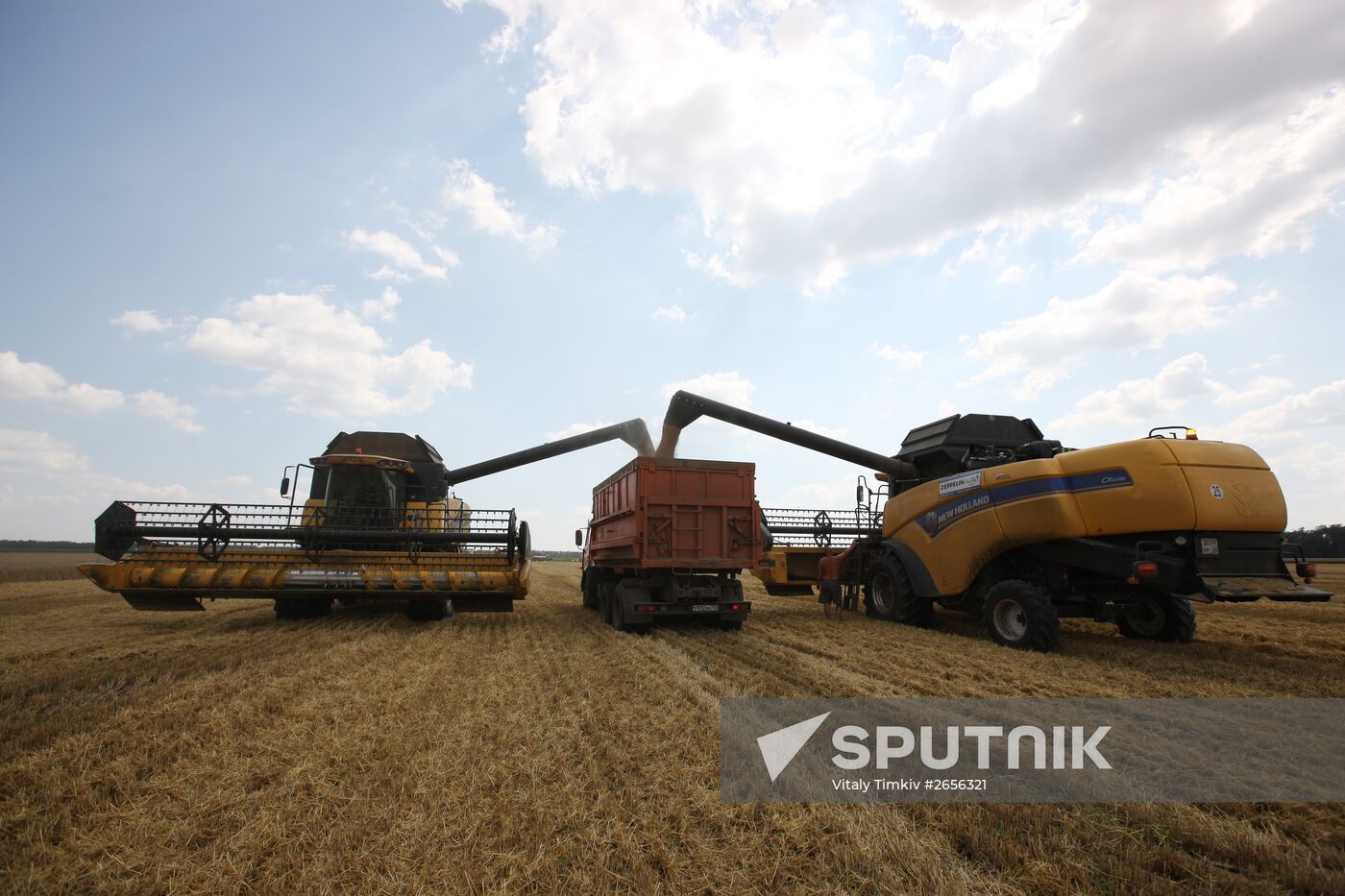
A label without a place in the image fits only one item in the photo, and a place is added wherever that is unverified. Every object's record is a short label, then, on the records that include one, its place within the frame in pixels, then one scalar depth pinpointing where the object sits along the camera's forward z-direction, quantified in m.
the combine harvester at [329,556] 9.88
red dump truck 10.07
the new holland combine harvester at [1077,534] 7.29
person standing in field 12.59
